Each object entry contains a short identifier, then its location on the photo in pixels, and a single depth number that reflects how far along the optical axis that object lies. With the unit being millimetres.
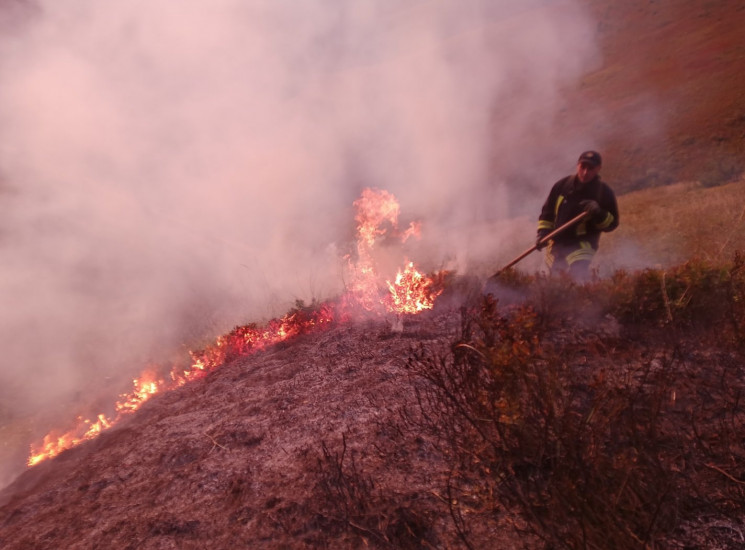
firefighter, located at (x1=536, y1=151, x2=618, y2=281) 4613
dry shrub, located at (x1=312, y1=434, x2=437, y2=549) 2057
